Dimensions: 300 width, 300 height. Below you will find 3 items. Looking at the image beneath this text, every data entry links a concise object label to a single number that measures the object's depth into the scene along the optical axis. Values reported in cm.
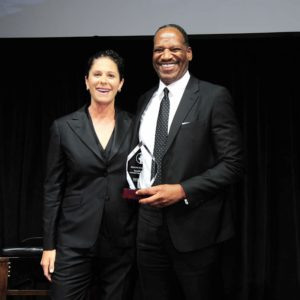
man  163
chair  243
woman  174
